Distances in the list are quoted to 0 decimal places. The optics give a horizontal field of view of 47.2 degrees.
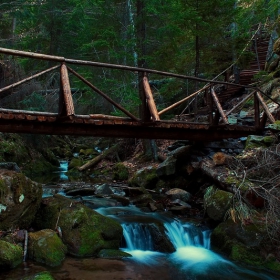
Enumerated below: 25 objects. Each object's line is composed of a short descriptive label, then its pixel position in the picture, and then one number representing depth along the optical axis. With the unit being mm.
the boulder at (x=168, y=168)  10633
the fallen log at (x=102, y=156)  16680
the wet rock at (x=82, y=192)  10075
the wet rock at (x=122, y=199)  9211
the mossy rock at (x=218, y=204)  7275
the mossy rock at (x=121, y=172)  13555
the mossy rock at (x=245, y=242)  6027
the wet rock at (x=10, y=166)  7415
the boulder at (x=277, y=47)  12894
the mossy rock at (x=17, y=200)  5930
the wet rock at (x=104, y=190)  10328
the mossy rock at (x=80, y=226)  6098
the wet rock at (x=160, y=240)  6808
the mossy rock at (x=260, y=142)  8438
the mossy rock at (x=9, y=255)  5086
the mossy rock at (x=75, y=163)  17297
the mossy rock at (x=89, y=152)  19891
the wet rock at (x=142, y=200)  9180
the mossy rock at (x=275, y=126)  8598
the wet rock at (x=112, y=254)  6004
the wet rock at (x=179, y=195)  9531
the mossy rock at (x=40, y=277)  4336
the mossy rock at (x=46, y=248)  5500
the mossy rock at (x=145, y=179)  11453
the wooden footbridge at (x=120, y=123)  6039
